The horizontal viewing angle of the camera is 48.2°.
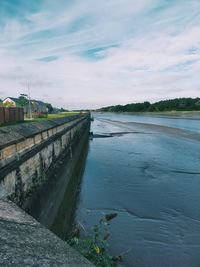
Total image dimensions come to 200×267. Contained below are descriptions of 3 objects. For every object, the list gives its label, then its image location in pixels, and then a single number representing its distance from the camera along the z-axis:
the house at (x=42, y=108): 81.19
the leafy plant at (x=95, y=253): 3.21
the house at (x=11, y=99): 64.75
